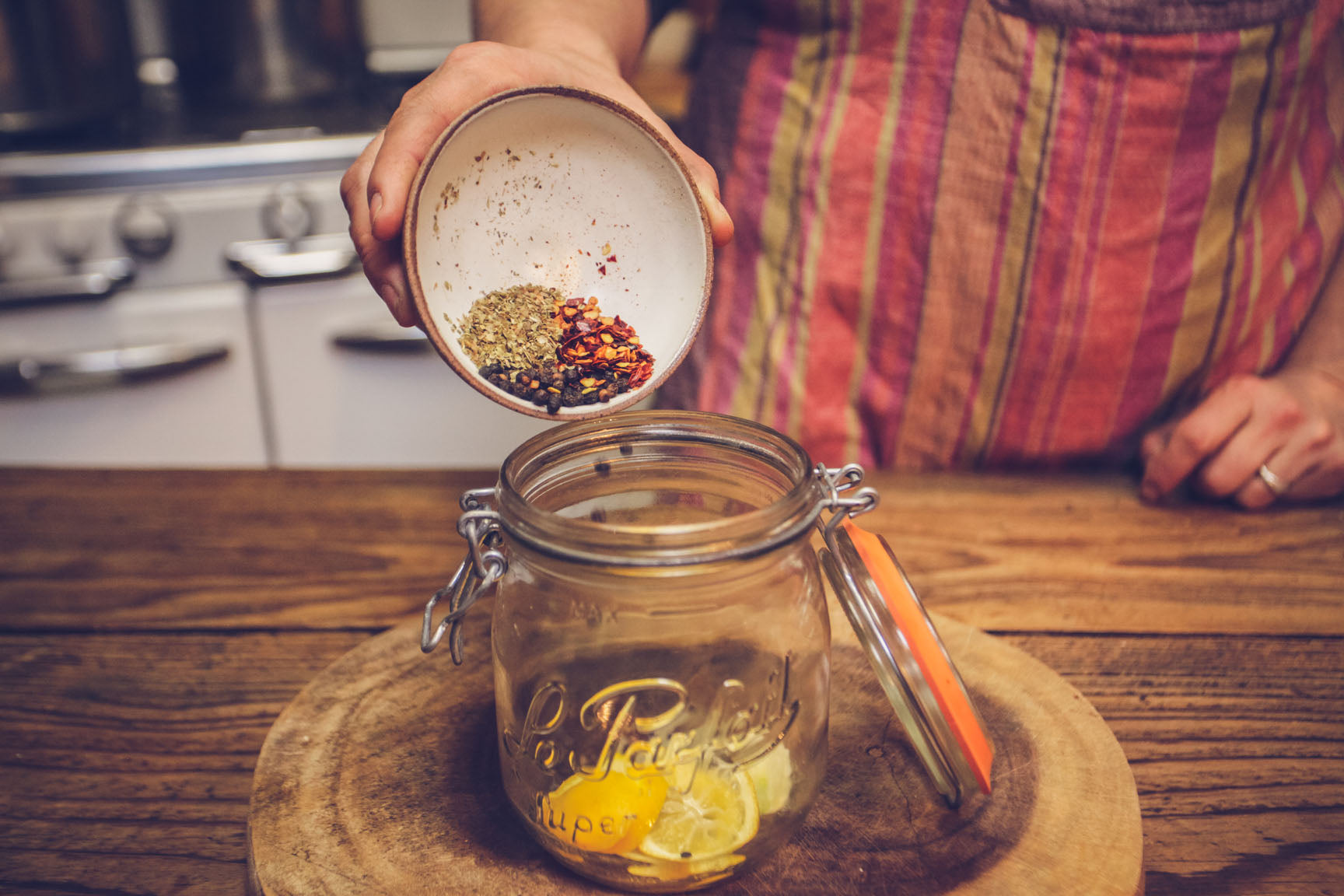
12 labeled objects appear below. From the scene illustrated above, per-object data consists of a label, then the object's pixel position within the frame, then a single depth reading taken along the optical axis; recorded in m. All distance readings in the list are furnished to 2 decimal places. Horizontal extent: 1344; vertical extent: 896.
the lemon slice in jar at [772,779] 0.58
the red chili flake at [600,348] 0.73
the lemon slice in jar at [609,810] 0.55
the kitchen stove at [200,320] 1.60
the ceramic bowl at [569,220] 0.71
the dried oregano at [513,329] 0.73
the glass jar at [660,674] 0.56
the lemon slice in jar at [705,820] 0.55
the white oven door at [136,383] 1.66
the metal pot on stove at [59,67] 1.67
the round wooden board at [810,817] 0.57
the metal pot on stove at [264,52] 2.01
